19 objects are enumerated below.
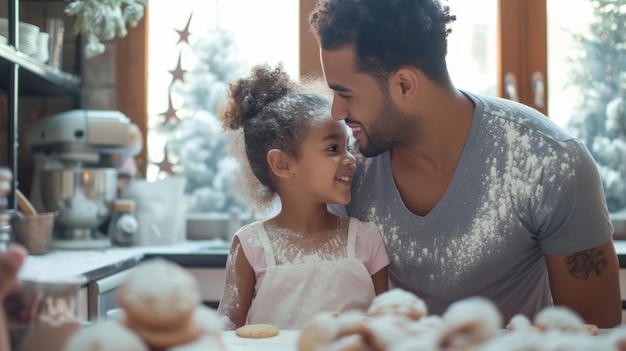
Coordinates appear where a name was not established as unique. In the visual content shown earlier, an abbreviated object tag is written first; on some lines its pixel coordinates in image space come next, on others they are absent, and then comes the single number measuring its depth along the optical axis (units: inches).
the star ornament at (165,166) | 117.2
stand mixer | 97.9
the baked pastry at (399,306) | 22.2
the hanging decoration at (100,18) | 98.0
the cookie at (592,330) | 31.6
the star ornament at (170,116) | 118.1
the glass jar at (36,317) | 20.1
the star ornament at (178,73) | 119.6
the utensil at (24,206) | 86.8
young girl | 55.4
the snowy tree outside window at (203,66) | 121.9
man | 54.5
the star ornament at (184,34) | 119.5
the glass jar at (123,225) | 101.8
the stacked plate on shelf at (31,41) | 90.2
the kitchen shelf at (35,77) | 82.8
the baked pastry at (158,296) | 18.4
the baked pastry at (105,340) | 17.2
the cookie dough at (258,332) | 32.9
